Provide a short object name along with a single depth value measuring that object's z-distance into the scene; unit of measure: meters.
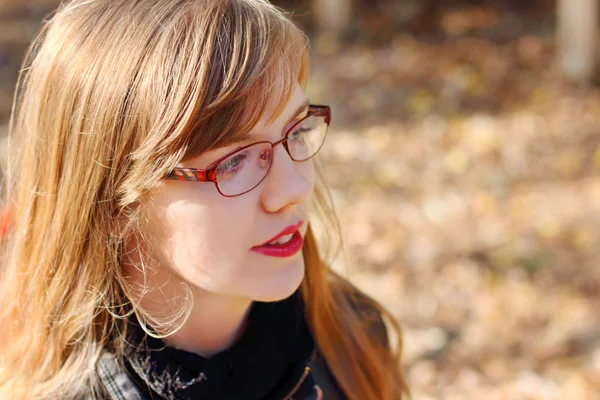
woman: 0.78
